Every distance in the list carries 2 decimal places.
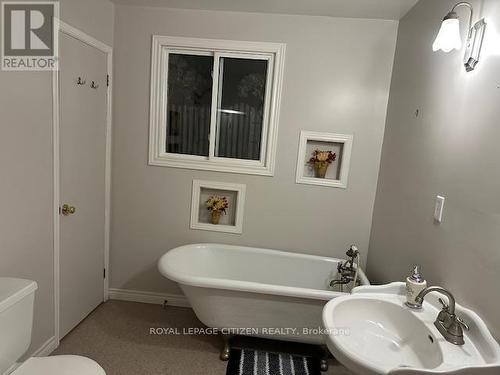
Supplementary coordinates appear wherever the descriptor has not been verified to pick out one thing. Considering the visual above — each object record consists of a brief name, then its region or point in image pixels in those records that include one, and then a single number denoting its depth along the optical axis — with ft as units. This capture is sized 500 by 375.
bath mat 6.62
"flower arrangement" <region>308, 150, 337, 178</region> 8.42
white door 6.71
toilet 4.26
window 8.41
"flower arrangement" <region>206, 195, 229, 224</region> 8.77
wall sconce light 4.49
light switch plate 5.17
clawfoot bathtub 6.31
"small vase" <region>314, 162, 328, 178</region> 8.45
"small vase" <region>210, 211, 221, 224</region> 8.82
